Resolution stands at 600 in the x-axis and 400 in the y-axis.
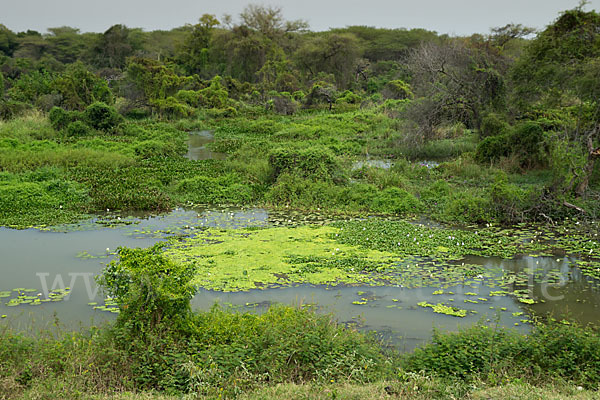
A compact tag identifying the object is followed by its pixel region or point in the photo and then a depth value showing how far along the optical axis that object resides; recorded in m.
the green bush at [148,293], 4.93
